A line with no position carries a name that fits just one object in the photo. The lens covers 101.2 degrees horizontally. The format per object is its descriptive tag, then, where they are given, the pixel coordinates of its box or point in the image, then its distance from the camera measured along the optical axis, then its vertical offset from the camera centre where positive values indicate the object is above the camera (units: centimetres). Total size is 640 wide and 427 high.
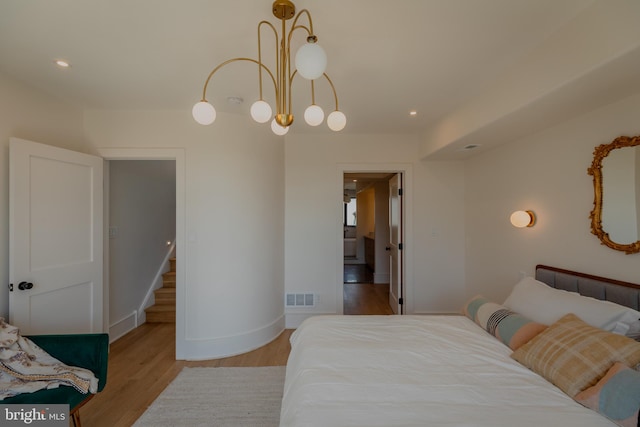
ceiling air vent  279 +75
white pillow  141 -56
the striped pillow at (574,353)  117 -66
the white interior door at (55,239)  199 -17
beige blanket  148 -90
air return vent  343 -108
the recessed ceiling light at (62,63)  186 +112
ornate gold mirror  162 +14
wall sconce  235 -3
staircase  355 -120
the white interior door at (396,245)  363 -42
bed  105 -79
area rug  185 -142
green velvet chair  170 -85
